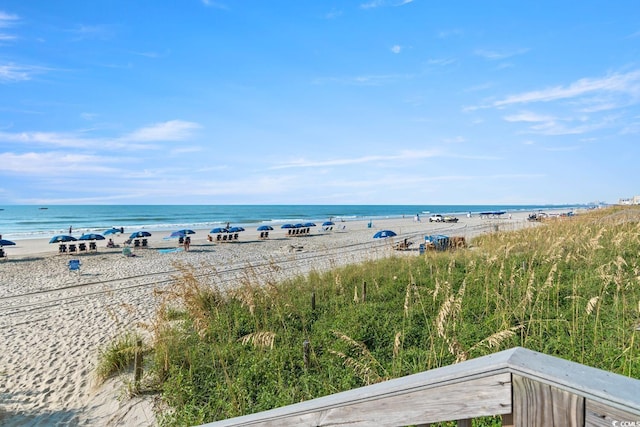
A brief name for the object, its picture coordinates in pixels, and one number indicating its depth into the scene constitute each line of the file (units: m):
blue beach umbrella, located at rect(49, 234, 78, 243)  26.03
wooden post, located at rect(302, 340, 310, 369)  4.40
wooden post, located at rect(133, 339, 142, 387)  5.09
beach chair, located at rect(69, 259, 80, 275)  17.37
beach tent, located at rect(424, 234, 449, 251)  15.03
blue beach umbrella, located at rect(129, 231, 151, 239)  29.39
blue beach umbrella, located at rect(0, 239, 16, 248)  23.32
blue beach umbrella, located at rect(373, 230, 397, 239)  22.95
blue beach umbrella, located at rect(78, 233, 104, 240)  28.27
